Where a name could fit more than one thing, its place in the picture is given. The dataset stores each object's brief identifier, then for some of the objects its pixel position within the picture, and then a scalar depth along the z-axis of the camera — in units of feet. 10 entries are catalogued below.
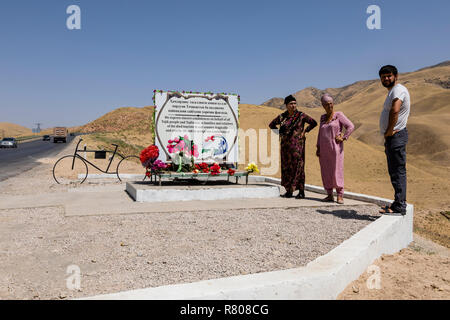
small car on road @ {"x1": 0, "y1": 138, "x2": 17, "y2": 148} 119.85
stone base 22.31
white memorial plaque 27.40
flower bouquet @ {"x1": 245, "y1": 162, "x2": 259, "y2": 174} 26.68
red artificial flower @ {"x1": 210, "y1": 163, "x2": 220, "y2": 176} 27.23
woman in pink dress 21.52
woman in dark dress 23.88
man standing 15.83
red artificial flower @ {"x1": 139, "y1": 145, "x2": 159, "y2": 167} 26.13
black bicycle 34.14
